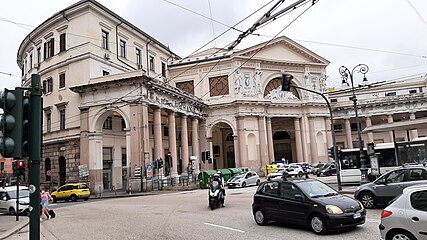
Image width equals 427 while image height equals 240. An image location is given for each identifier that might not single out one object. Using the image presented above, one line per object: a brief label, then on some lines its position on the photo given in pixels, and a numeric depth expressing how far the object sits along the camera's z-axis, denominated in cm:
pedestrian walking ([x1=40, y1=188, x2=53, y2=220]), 1695
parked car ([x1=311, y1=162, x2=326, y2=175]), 4402
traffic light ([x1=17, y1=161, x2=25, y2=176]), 1714
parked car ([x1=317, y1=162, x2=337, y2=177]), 4091
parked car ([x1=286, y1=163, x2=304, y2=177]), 3916
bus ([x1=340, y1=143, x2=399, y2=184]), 2558
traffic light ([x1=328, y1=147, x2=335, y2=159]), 2414
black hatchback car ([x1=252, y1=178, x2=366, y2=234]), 946
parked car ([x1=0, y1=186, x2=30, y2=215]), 2075
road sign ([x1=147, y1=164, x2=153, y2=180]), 3212
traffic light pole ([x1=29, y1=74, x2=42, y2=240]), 397
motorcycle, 1664
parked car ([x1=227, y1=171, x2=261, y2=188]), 3362
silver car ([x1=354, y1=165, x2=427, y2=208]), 1255
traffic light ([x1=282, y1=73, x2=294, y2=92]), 1733
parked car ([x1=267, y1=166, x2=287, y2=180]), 3709
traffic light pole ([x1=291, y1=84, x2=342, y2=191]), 2137
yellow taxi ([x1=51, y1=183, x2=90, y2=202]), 2981
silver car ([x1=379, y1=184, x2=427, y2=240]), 664
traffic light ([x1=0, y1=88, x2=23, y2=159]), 384
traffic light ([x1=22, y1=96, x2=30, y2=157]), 406
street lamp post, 2069
